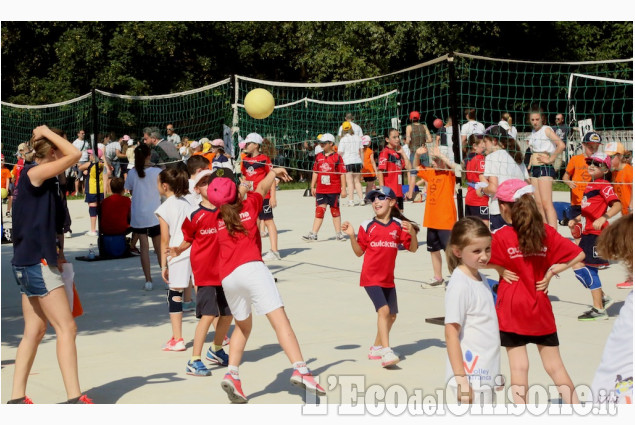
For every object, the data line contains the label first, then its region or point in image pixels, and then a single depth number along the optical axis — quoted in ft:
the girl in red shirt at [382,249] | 24.89
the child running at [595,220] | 30.07
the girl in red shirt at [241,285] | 21.04
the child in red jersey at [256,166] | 43.37
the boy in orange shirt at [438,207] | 35.70
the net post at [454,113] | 29.96
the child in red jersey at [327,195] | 50.57
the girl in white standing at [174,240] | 27.12
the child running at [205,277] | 24.32
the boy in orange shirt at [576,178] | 39.29
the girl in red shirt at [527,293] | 18.67
